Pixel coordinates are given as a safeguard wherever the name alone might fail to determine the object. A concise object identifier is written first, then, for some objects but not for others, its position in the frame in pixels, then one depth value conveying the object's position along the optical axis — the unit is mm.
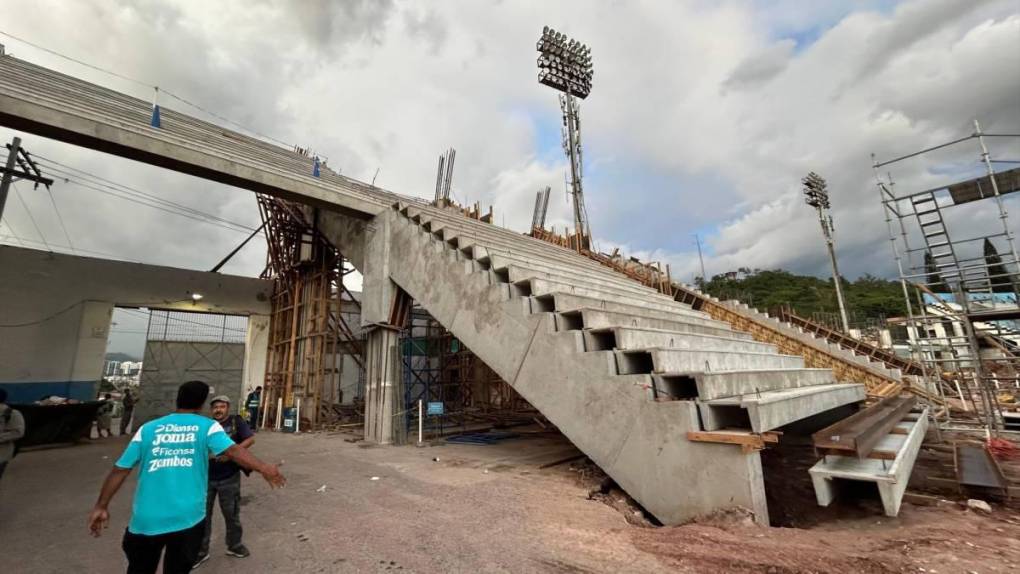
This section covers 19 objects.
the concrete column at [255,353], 15945
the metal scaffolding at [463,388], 15359
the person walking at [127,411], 13867
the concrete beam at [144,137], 7238
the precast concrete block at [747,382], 4410
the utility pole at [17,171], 9859
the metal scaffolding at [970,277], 7320
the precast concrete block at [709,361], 4859
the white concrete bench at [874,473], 3592
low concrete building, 11797
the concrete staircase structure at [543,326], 4332
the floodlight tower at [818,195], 30016
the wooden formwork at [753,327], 14086
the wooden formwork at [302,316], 13828
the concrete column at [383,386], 9789
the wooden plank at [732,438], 3803
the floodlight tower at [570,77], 23922
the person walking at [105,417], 12409
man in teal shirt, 2271
